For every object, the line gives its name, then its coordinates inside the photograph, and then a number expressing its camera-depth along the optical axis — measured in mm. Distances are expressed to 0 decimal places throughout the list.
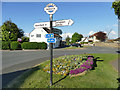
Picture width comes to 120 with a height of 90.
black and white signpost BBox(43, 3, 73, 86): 3789
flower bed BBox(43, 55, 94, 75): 5617
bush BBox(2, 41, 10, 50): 25444
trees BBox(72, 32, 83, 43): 84756
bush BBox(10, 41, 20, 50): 25469
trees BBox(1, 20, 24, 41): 32194
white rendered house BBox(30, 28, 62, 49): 28250
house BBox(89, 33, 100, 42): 75625
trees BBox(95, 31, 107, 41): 62531
